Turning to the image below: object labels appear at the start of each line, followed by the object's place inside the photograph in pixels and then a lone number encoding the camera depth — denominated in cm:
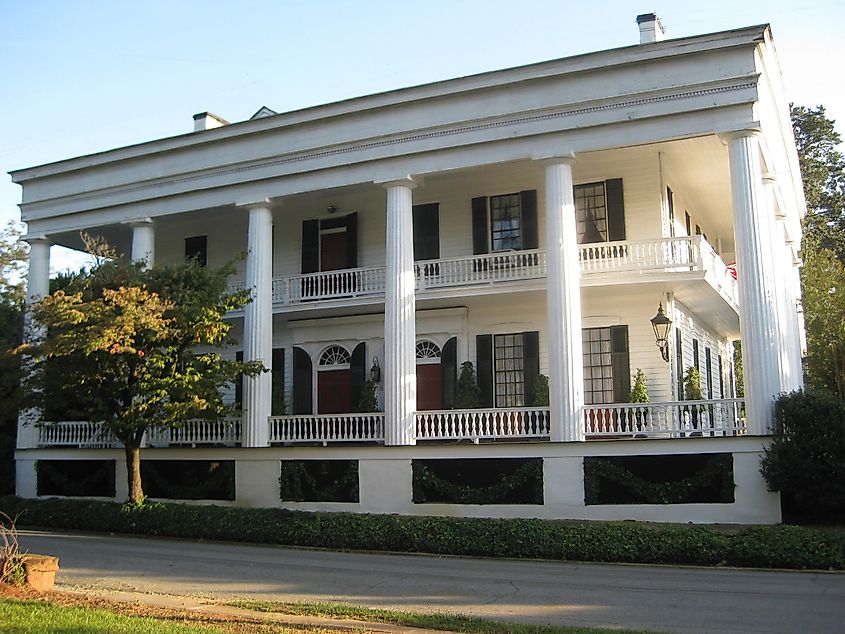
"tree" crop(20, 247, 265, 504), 1858
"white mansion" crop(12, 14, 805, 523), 1858
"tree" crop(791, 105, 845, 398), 3281
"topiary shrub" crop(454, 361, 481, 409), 2280
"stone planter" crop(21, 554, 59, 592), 1102
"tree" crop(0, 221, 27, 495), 2178
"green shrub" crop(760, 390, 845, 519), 1609
